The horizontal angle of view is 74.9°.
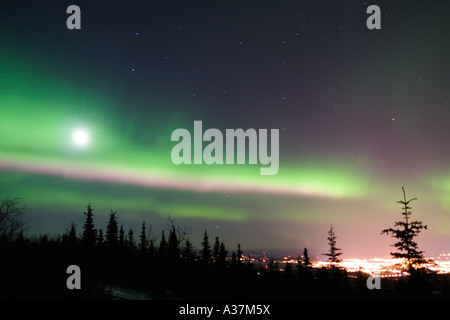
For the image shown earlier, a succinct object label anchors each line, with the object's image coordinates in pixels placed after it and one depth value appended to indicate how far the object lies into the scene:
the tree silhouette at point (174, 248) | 42.48
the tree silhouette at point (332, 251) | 47.78
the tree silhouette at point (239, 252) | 74.40
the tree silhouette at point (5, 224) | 35.64
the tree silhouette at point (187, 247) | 62.22
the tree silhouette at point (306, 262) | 57.57
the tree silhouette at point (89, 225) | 57.64
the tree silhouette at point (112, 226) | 51.41
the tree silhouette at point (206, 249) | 67.68
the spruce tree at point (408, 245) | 23.66
